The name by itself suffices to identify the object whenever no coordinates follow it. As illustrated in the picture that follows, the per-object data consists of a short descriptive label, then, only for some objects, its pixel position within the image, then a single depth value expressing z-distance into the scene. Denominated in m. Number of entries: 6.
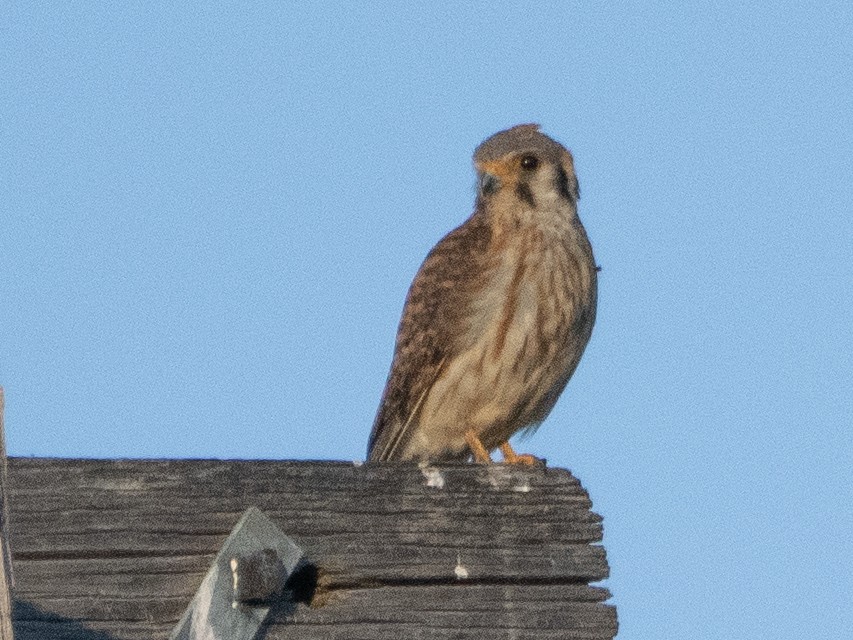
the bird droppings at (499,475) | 6.42
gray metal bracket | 5.72
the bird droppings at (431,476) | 6.31
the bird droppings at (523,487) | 6.39
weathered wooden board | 5.74
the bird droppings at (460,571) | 6.14
